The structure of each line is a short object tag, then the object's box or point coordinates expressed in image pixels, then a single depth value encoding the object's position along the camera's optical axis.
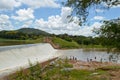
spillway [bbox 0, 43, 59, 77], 11.87
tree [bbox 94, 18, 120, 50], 5.37
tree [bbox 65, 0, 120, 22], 5.60
